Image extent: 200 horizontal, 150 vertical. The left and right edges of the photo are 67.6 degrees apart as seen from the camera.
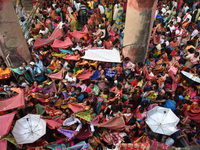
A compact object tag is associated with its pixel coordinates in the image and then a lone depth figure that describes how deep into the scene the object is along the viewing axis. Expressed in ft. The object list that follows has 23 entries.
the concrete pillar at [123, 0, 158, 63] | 16.78
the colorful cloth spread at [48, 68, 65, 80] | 18.25
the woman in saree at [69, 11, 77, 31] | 29.82
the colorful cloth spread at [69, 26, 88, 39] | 23.68
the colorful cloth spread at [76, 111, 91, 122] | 13.30
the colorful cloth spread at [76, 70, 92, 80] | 18.24
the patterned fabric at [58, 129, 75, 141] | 12.60
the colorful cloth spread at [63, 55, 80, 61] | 19.68
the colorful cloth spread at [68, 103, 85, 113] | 14.18
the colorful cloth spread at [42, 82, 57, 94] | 16.94
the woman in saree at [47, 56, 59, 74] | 19.62
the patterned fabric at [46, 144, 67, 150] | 12.10
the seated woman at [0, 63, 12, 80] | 18.56
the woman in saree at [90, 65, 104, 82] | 18.34
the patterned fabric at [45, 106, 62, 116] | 14.15
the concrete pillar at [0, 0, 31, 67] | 16.66
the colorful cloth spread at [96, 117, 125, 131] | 12.47
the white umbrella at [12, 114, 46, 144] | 11.84
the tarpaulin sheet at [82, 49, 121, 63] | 19.35
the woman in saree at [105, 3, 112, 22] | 35.01
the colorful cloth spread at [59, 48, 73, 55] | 21.54
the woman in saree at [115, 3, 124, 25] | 32.98
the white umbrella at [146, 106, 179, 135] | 12.20
